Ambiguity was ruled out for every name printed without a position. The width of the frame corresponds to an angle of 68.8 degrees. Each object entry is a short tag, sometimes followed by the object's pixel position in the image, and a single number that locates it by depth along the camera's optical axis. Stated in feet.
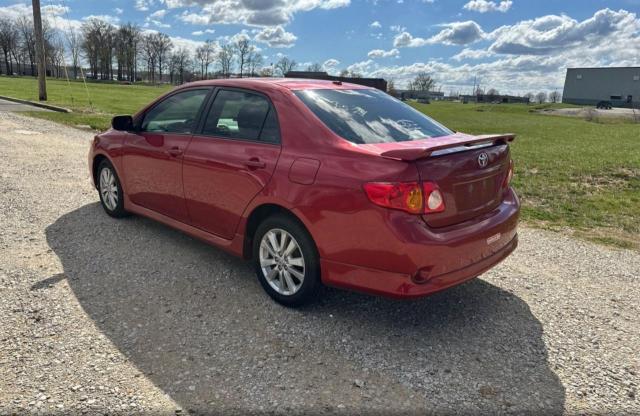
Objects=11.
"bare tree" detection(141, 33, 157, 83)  302.25
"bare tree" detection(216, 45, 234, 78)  338.54
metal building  312.91
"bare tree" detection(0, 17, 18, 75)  286.25
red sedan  9.45
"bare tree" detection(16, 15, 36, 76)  282.77
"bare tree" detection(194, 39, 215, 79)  331.39
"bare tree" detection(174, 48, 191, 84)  320.50
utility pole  68.44
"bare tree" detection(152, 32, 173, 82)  310.33
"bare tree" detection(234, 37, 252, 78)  337.31
